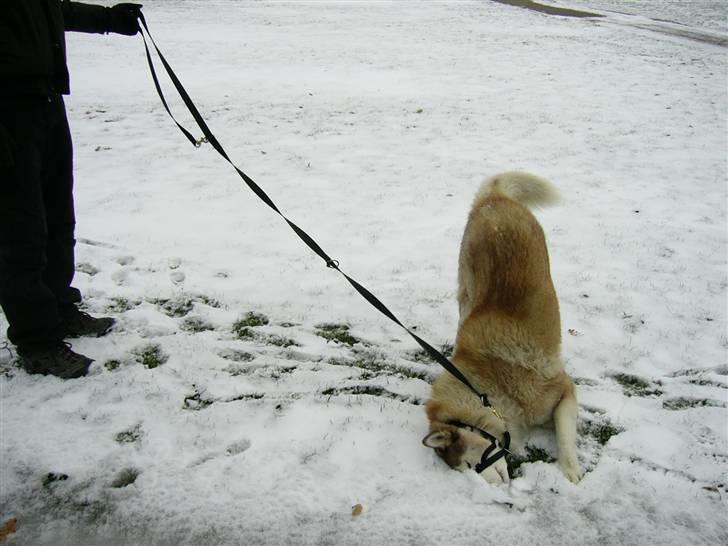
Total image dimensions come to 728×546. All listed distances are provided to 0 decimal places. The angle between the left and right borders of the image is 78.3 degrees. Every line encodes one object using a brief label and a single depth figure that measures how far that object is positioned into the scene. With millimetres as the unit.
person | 2389
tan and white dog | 2633
